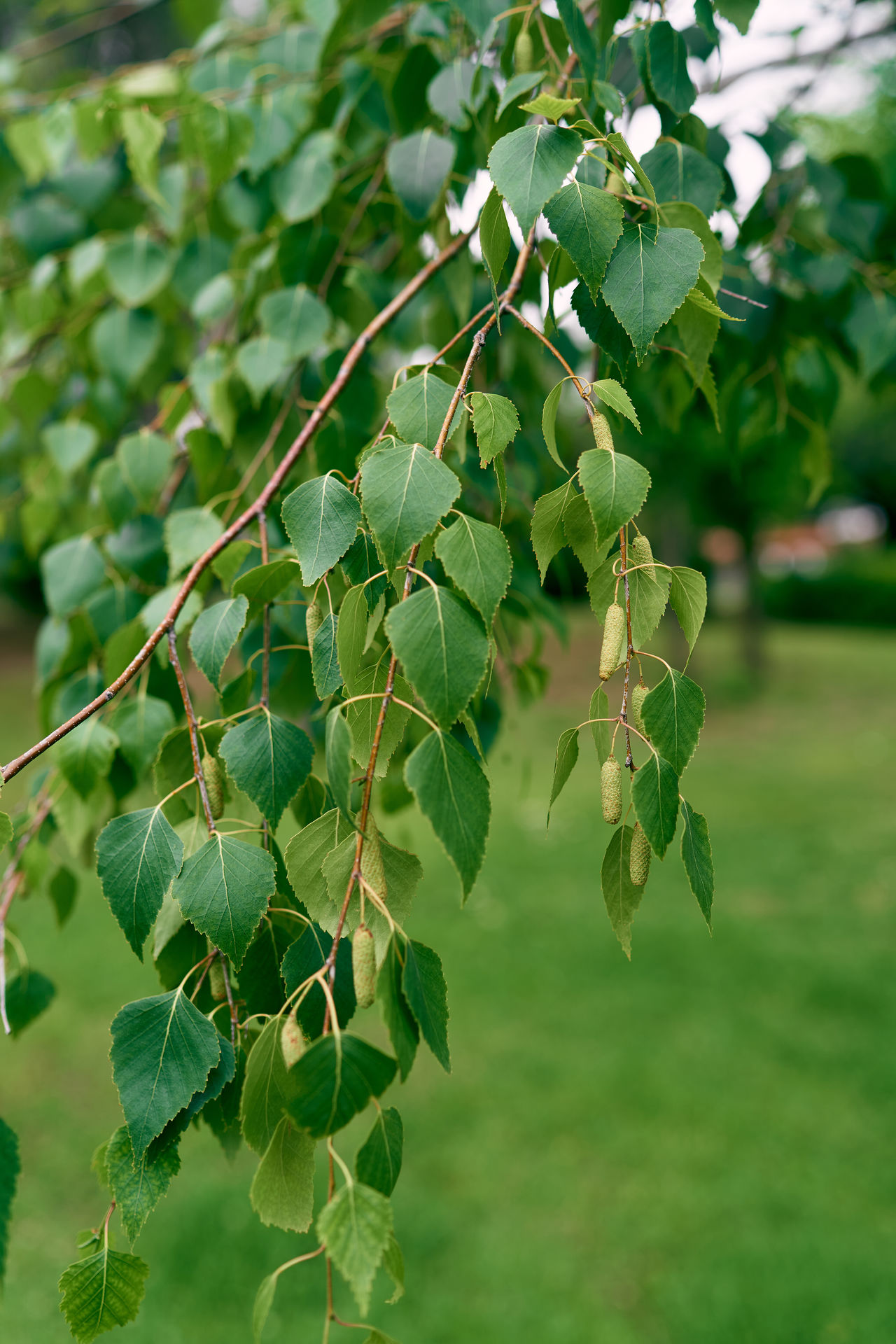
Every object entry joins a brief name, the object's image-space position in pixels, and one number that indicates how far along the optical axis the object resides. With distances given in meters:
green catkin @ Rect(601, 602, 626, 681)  0.73
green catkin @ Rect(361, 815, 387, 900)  0.69
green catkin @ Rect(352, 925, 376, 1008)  0.64
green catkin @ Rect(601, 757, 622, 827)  0.78
